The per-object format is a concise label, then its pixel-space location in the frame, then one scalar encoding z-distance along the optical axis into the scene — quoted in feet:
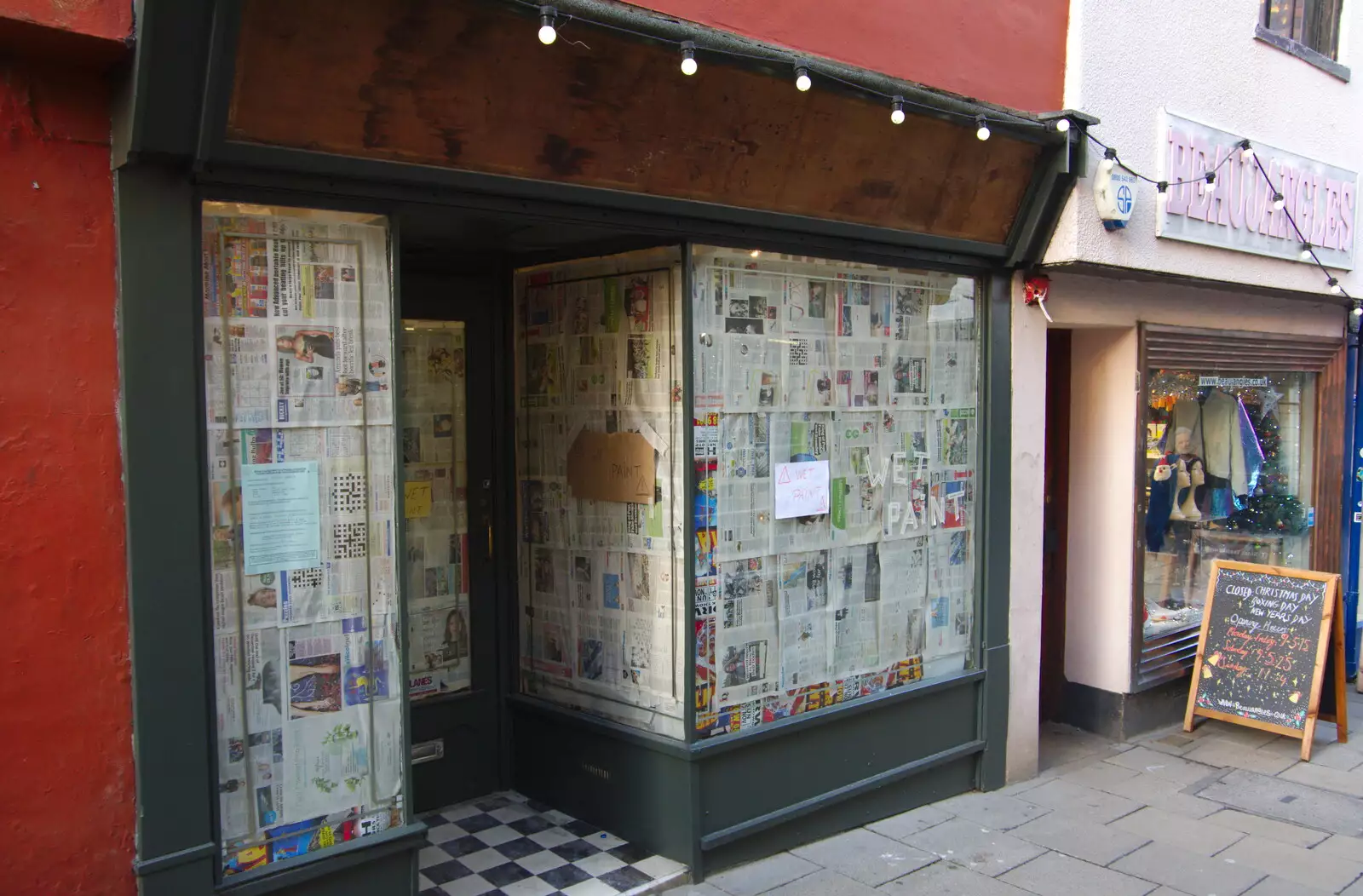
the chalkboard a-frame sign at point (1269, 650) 20.26
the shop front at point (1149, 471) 20.98
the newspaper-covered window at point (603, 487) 15.01
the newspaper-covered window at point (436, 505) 16.43
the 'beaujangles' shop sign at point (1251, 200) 20.08
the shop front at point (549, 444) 10.16
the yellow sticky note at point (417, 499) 16.37
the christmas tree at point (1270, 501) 25.36
